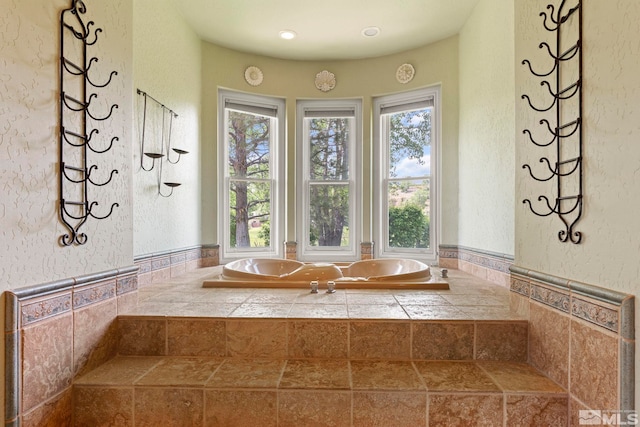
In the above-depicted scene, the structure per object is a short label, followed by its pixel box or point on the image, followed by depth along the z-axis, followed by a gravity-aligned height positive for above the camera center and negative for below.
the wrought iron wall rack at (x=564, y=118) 1.19 +0.36
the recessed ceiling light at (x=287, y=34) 2.93 +1.59
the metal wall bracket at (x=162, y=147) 2.26 +0.50
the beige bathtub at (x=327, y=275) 2.26 -0.46
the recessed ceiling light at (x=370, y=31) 2.88 +1.59
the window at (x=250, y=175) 3.31 +0.40
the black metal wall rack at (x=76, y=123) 1.26 +0.36
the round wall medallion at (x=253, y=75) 3.31 +1.38
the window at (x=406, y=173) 3.24 +0.41
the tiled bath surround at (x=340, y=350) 1.09 -0.57
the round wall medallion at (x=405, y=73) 3.25 +1.38
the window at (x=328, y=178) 3.48 +0.38
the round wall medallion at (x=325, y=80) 3.44 +1.38
